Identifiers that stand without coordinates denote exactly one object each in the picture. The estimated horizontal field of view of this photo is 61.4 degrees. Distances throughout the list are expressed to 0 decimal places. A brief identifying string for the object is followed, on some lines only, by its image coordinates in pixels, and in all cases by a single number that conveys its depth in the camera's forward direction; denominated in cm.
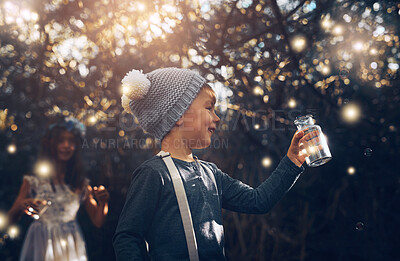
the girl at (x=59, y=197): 270
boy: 139
